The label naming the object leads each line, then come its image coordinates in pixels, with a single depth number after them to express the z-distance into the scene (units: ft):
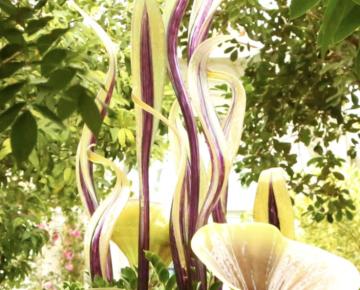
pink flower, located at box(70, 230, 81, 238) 87.01
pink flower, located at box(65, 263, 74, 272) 89.66
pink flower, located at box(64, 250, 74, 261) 90.69
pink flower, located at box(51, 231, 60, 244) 77.43
